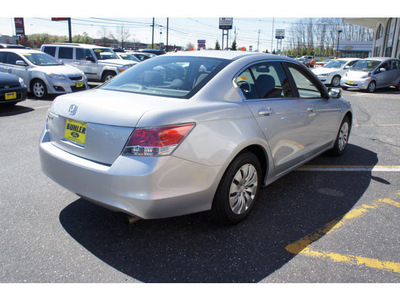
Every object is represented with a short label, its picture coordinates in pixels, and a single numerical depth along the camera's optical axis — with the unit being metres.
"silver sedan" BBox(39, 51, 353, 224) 2.35
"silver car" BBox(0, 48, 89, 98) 10.51
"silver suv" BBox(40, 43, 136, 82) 14.15
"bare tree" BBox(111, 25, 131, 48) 75.44
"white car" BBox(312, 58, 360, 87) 17.67
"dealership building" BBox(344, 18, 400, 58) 28.80
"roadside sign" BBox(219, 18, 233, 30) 75.75
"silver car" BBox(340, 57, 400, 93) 15.75
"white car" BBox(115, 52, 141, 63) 17.34
